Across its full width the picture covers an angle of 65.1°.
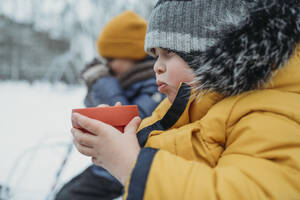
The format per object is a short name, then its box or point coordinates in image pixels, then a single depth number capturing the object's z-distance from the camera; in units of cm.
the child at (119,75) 121
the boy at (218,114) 44
